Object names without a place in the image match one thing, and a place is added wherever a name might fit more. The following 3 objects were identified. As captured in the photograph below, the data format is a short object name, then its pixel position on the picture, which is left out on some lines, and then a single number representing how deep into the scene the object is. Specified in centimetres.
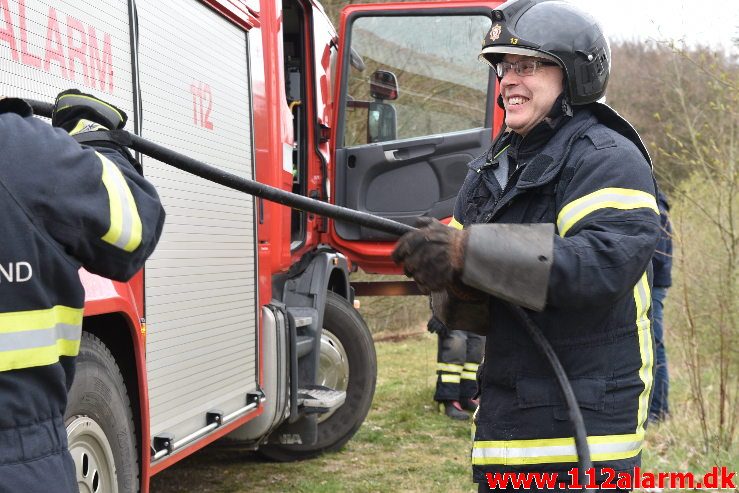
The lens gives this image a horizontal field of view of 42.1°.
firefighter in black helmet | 215
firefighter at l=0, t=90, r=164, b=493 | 169
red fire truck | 290
